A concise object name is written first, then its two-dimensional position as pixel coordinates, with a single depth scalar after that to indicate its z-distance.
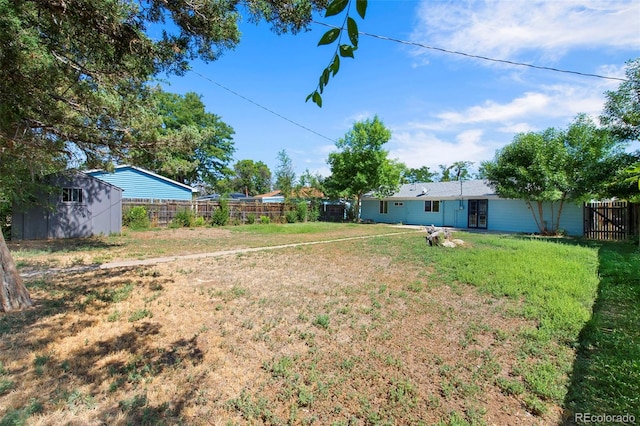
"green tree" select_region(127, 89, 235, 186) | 30.73
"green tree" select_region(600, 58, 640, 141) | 9.91
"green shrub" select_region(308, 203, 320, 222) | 23.93
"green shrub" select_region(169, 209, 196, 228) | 16.33
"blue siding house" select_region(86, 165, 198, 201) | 16.81
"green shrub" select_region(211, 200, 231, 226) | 18.05
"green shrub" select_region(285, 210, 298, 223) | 22.06
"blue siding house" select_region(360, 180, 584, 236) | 15.49
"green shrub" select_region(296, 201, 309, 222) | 22.86
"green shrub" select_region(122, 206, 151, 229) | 14.55
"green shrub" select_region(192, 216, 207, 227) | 17.06
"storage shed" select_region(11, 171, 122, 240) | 10.70
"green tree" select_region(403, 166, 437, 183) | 46.59
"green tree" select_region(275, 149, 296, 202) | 23.89
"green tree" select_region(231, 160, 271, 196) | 49.89
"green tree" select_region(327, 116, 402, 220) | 22.88
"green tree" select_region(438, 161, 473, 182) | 43.00
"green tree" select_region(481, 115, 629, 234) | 11.84
